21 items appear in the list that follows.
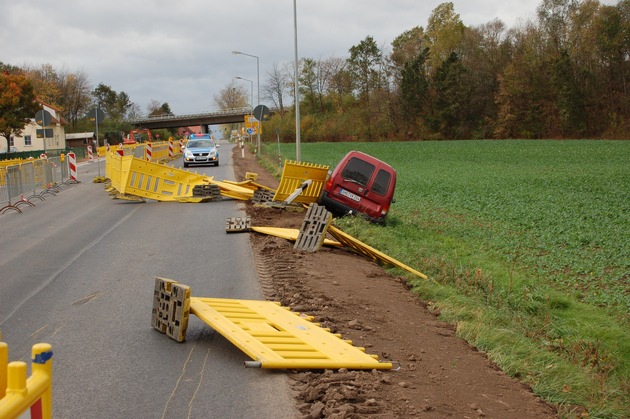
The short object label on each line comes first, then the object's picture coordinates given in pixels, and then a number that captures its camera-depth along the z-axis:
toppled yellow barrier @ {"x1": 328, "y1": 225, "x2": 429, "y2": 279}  12.21
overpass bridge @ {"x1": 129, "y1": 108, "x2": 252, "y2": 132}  116.88
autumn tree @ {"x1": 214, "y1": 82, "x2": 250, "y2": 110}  154.10
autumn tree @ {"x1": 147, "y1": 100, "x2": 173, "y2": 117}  149.50
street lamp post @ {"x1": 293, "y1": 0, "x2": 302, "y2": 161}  30.36
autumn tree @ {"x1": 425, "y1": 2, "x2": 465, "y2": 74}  99.25
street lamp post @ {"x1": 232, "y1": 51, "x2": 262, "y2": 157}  58.06
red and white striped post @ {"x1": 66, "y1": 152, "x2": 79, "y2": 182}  28.56
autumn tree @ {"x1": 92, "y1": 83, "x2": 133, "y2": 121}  124.18
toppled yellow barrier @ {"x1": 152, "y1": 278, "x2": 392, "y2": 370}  5.94
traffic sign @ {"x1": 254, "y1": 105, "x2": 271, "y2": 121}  35.84
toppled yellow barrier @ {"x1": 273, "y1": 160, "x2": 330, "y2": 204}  17.88
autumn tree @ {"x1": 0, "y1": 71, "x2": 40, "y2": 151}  54.31
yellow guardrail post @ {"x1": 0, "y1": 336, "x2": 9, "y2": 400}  2.27
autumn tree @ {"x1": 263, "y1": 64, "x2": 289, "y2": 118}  126.41
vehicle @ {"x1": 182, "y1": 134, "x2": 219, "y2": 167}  38.34
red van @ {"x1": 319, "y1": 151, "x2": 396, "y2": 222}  17.28
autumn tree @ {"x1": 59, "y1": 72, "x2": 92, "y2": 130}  100.19
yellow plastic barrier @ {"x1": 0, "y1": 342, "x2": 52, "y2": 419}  2.16
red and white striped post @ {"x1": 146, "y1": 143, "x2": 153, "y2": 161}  35.86
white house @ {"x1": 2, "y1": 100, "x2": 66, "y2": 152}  72.38
